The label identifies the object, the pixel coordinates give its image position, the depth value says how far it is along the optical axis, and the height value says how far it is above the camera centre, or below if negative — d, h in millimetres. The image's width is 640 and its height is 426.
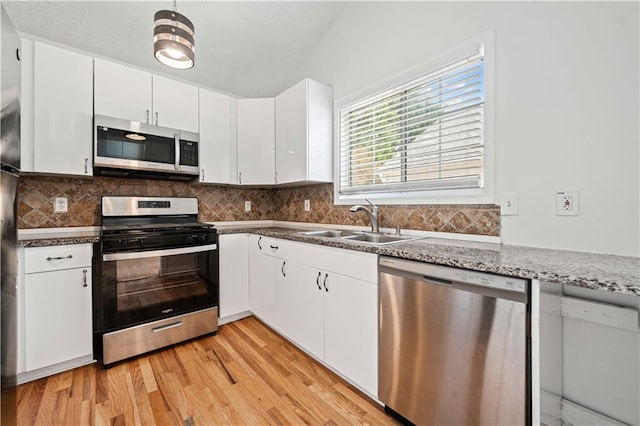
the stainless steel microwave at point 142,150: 2107 +513
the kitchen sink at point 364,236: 1964 -191
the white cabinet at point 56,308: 1719 -643
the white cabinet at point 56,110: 1879 +729
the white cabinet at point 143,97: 2143 +974
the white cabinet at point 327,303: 1548 -629
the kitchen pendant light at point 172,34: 1443 +953
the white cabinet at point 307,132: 2484 +748
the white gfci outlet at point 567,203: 1290 +43
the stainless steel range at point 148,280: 1924 -539
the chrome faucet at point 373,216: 2076 -35
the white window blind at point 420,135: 1695 +569
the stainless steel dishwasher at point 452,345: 1006 -573
